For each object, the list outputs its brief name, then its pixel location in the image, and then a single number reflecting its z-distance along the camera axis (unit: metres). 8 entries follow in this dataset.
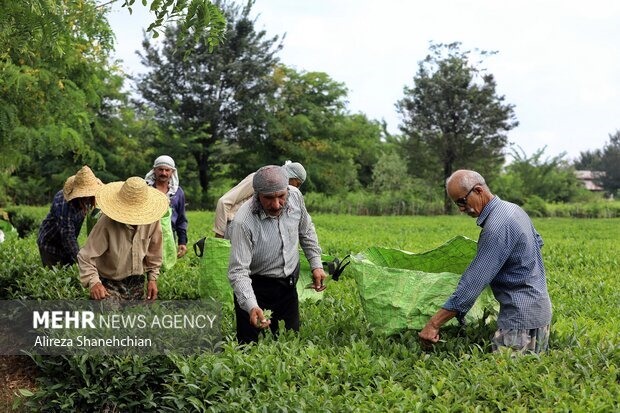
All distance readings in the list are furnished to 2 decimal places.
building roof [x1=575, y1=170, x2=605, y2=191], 63.56
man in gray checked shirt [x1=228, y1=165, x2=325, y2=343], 3.98
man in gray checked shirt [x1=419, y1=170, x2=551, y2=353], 3.59
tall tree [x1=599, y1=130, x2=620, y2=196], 59.75
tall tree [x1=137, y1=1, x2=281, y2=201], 32.66
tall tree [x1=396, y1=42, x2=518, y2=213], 34.38
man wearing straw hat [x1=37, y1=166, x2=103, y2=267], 5.31
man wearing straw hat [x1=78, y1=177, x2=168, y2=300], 4.64
